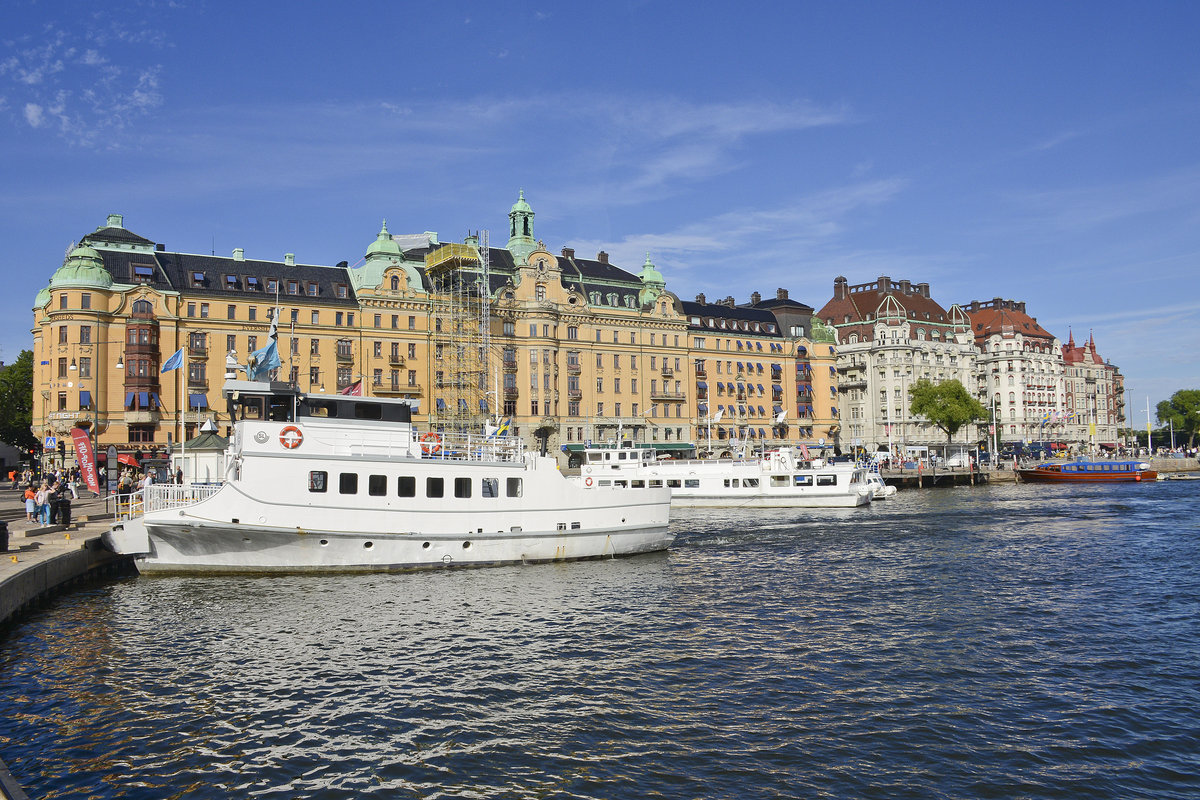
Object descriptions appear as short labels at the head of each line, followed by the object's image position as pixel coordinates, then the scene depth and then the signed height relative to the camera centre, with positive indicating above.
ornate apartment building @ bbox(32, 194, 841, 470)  86.12 +13.59
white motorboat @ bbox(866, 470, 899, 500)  86.30 -4.69
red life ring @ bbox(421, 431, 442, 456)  39.88 +0.31
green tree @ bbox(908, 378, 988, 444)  134.50 +6.26
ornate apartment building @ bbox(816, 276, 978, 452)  153.62 +16.55
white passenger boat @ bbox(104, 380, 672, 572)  35.19 -2.26
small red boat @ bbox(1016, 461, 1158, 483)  113.75 -4.43
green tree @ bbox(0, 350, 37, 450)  115.19 +8.19
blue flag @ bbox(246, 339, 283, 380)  40.59 +4.50
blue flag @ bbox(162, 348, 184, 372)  41.97 +4.85
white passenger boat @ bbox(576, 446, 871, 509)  76.25 -3.03
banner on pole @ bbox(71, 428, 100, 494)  42.12 -0.12
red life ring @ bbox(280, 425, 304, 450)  36.38 +0.78
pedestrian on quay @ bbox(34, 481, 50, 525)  41.09 -2.37
